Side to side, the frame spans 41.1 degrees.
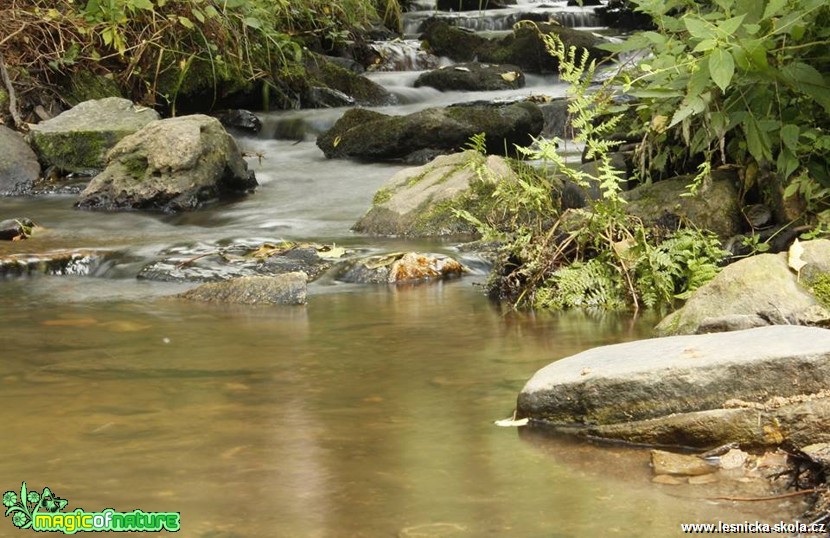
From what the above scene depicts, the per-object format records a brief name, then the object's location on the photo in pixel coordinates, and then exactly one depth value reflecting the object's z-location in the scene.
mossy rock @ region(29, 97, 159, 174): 11.78
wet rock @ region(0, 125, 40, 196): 11.29
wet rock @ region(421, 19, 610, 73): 17.31
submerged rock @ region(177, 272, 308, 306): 5.86
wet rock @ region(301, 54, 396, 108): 15.38
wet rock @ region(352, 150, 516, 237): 8.21
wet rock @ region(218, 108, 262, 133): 13.95
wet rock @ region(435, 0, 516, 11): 22.66
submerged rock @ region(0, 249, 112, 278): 7.14
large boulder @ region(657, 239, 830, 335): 4.29
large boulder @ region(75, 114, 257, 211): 10.34
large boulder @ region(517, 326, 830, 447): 3.11
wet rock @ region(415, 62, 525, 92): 16.00
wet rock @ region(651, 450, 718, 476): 3.05
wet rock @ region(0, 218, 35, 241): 8.21
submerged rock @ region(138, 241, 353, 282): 6.88
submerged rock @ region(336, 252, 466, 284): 6.57
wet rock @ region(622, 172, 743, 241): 6.12
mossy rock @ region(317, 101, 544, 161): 11.88
